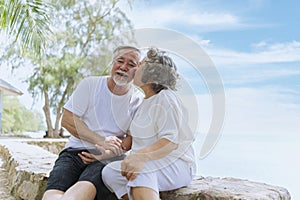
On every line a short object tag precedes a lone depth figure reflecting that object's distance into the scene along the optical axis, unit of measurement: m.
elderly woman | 1.63
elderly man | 1.89
